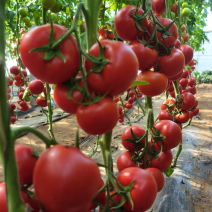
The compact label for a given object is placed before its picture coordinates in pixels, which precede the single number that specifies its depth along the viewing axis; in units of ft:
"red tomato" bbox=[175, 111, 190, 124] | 3.02
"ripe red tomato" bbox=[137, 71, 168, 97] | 1.60
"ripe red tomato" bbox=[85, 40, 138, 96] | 0.98
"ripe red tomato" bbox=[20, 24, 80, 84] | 0.91
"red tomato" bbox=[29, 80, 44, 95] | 4.07
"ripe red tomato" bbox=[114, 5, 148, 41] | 1.58
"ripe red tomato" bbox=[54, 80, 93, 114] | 1.01
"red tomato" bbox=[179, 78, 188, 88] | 4.26
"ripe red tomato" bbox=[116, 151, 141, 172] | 1.80
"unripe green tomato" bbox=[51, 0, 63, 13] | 3.08
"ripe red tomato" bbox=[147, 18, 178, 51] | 1.70
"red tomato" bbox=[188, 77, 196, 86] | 5.21
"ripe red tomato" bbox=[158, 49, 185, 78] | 1.69
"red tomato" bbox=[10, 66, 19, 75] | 6.26
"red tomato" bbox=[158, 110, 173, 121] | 3.13
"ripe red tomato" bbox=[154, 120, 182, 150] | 1.90
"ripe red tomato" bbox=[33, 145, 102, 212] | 0.78
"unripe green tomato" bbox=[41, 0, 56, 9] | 2.37
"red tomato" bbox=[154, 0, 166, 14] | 2.28
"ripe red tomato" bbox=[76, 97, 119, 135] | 0.97
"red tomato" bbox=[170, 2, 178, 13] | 3.46
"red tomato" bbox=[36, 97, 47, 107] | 4.49
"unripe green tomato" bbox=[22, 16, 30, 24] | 5.07
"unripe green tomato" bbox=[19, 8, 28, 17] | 4.94
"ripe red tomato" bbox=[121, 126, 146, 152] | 1.91
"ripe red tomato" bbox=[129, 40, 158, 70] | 1.54
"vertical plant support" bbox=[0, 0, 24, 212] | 0.67
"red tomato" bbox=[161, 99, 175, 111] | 3.26
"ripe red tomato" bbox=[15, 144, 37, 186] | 0.89
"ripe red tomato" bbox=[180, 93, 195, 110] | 3.08
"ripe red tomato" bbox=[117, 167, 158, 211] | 1.25
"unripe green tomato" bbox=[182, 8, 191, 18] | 4.43
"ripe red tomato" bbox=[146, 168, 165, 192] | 1.67
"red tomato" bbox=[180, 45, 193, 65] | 2.41
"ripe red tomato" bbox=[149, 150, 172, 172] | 1.83
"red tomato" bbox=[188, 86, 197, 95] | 5.17
